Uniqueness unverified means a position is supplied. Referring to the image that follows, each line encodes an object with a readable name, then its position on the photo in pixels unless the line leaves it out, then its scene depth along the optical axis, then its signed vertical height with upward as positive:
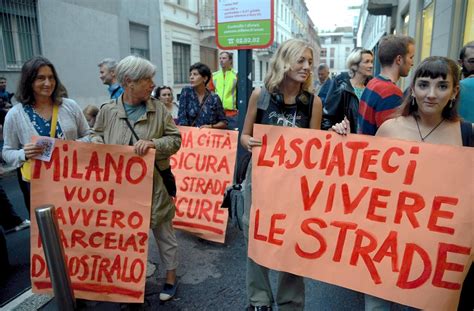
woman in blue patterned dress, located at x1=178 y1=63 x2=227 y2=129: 4.11 -0.24
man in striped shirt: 2.61 -0.02
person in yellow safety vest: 5.93 -0.07
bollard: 1.64 -0.80
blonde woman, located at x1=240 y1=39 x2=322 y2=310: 2.25 -0.17
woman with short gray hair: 2.42 -0.29
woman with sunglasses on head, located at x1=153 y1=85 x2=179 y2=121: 4.82 -0.17
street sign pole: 5.02 +0.01
